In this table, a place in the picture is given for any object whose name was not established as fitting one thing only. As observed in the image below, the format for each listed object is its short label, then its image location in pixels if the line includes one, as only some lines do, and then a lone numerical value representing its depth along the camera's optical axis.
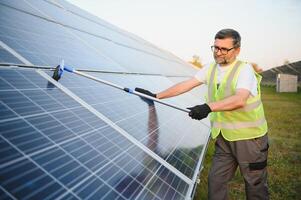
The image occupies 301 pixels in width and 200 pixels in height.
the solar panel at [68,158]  1.91
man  3.69
